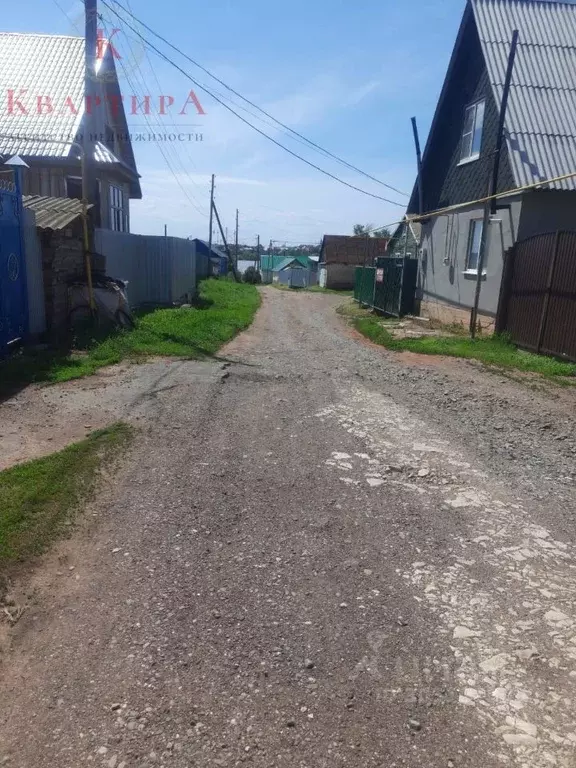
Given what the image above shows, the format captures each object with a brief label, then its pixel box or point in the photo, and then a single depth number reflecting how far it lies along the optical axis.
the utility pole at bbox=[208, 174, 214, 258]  46.96
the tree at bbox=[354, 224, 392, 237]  86.89
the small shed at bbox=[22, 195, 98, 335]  9.70
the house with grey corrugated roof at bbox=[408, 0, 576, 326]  12.16
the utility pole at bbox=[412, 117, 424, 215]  17.84
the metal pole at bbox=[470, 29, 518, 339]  12.32
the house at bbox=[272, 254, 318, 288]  54.42
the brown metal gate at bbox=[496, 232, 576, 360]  9.97
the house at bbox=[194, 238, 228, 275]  48.72
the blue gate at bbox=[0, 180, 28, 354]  8.58
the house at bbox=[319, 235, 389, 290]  47.06
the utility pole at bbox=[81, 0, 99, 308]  11.34
